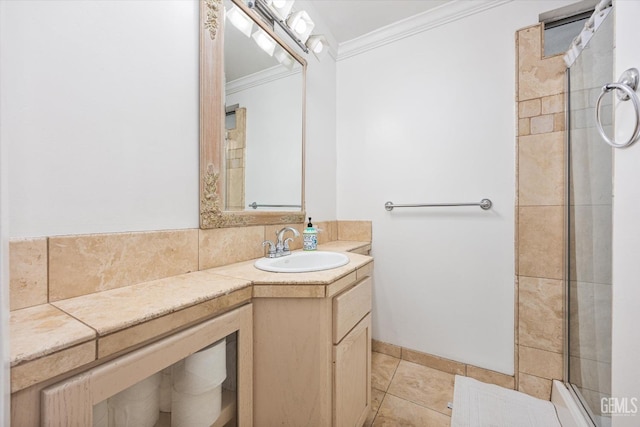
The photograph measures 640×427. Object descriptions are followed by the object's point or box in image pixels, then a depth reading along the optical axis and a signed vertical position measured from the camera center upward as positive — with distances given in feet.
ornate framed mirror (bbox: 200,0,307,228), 3.21 +1.38
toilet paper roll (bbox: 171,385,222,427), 2.14 -1.71
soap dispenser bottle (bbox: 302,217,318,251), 4.72 -0.49
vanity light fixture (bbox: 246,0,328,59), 4.04 +3.29
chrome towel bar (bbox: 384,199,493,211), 4.65 +0.16
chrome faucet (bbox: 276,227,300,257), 4.12 -0.52
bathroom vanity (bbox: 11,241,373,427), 1.42 -0.99
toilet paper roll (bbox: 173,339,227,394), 2.11 -1.37
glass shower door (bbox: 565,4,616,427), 3.14 -0.23
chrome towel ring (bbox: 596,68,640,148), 2.25 +1.14
